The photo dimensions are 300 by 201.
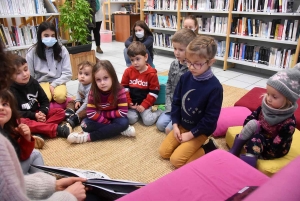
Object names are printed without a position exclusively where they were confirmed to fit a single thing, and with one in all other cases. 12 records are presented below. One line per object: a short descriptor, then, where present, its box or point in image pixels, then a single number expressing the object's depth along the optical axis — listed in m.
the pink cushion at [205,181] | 1.03
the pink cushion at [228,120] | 2.05
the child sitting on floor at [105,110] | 1.97
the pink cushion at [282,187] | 0.72
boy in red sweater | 2.25
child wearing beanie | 1.38
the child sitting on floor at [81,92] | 2.27
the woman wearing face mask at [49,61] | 2.52
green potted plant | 3.37
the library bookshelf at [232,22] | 3.39
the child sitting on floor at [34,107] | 2.02
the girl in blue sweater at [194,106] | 1.56
